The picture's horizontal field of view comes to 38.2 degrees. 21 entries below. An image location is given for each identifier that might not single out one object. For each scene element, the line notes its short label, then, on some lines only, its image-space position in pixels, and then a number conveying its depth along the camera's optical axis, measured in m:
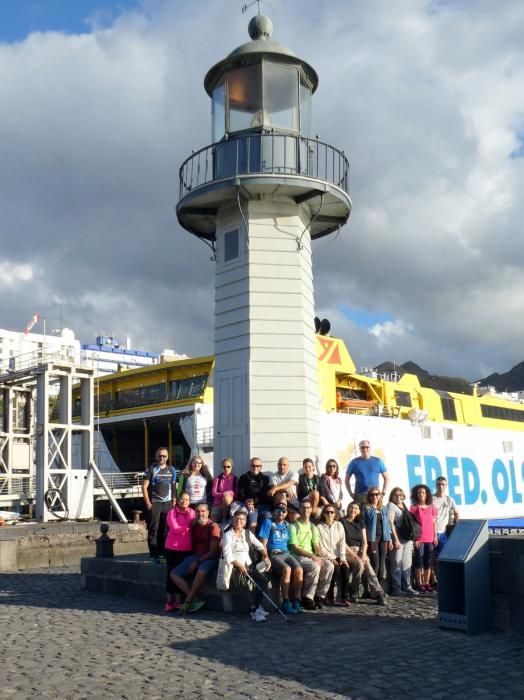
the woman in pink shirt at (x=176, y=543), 9.69
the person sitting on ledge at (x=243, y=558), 9.08
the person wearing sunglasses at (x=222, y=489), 10.45
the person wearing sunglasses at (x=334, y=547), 9.72
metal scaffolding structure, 21.11
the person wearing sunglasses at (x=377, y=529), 10.38
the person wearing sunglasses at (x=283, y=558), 9.08
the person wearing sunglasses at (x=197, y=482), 10.79
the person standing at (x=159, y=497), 11.09
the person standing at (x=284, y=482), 10.18
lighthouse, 12.26
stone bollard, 13.03
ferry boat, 26.83
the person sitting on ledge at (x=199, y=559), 9.44
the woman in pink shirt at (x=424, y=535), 11.04
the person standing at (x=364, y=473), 11.14
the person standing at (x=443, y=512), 11.53
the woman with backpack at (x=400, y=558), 10.72
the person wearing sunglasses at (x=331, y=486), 10.72
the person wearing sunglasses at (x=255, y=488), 10.20
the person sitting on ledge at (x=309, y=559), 9.27
